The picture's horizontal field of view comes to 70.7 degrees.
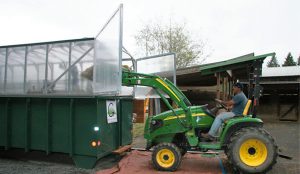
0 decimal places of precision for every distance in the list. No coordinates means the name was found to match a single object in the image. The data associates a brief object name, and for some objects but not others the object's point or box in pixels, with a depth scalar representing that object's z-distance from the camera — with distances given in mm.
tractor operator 4890
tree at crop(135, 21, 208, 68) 21284
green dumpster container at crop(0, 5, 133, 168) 4778
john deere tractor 4553
